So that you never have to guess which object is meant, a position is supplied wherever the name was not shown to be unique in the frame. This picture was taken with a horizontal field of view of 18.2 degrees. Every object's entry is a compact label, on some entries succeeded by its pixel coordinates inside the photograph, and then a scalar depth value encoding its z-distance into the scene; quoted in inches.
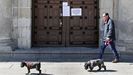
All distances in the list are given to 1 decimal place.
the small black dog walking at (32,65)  549.6
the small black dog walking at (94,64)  576.1
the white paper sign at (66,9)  753.6
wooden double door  754.8
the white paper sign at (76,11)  756.0
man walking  656.4
